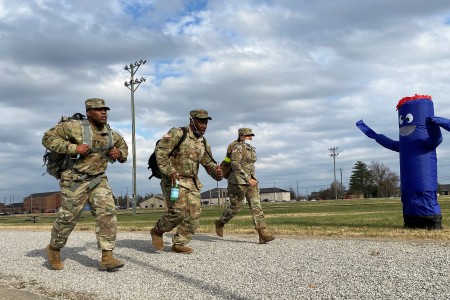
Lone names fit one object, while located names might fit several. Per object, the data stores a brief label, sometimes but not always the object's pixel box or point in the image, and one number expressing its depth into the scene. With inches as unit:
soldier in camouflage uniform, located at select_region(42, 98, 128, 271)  250.1
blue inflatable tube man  398.0
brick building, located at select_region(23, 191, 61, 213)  5050.2
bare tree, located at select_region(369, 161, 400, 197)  4431.6
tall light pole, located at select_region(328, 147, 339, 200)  4067.4
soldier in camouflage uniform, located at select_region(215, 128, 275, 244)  354.3
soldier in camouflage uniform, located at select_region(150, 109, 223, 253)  295.1
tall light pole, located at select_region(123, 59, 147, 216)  1509.8
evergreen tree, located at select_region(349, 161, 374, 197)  4414.4
